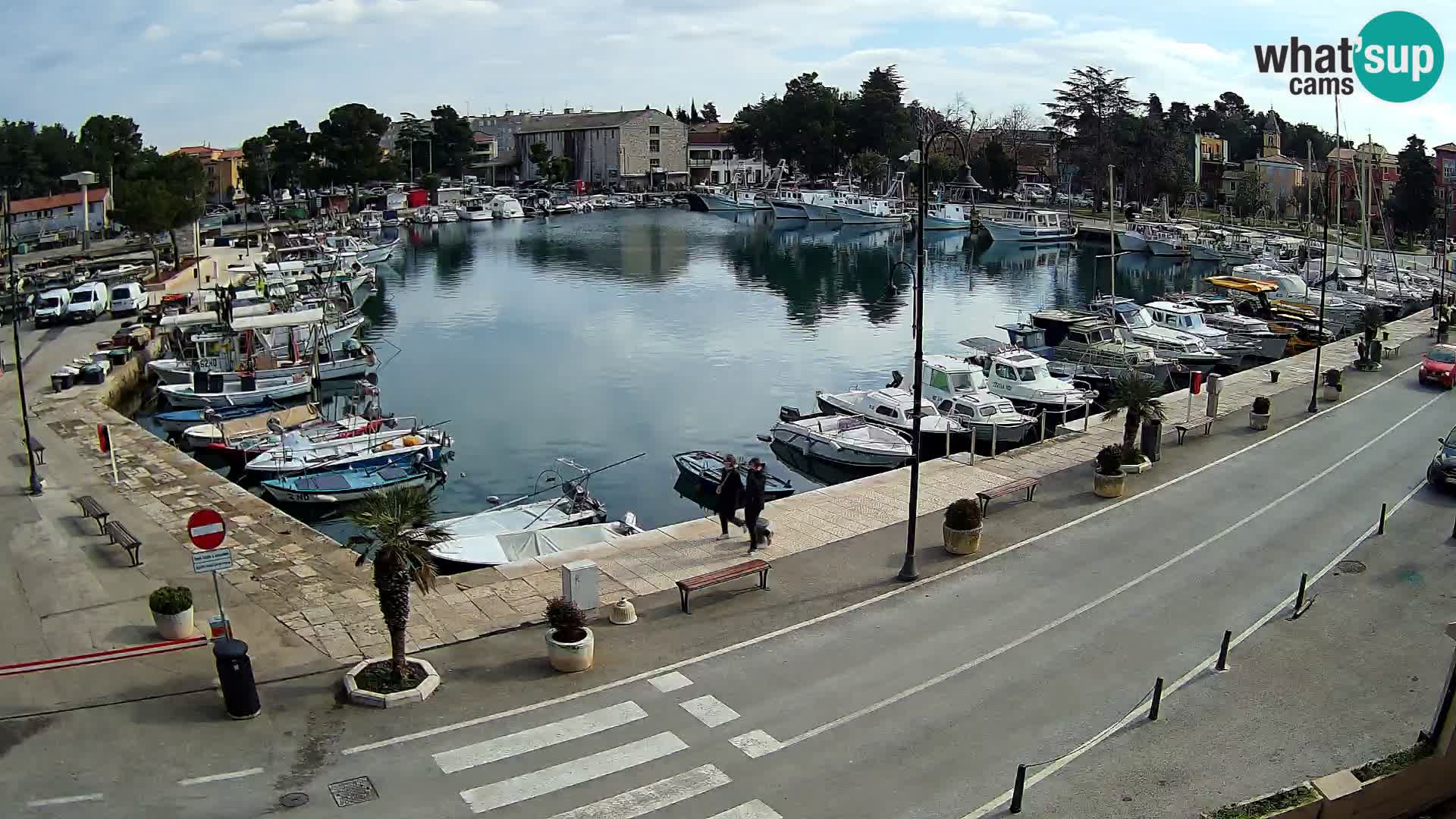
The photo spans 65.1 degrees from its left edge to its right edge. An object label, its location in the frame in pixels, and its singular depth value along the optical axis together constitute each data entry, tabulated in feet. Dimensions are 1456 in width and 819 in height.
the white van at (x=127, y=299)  183.11
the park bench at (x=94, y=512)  74.38
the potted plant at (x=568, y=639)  51.88
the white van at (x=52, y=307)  172.35
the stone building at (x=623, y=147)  559.79
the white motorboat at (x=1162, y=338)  155.53
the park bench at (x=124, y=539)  69.09
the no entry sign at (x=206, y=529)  50.90
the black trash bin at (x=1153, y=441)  91.56
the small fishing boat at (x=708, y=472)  104.47
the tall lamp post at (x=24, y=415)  84.74
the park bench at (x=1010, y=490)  77.97
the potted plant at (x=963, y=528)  68.33
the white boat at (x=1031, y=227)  378.94
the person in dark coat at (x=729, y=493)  72.13
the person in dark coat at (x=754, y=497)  68.90
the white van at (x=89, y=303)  176.55
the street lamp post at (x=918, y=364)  62.49
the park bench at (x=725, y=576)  60.13
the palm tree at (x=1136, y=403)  89.30
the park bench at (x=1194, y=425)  98.13
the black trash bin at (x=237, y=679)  46.93
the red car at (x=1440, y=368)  122.72
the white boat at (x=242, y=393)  135.44
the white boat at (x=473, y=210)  446.60
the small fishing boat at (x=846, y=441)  111.96
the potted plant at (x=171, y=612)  55.93
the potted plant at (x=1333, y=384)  116.16
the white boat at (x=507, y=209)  456.86
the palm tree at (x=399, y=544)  49.01
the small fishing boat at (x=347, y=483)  101.45
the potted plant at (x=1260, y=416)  102.78
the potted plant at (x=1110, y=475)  80.74
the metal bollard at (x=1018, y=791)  39.80
